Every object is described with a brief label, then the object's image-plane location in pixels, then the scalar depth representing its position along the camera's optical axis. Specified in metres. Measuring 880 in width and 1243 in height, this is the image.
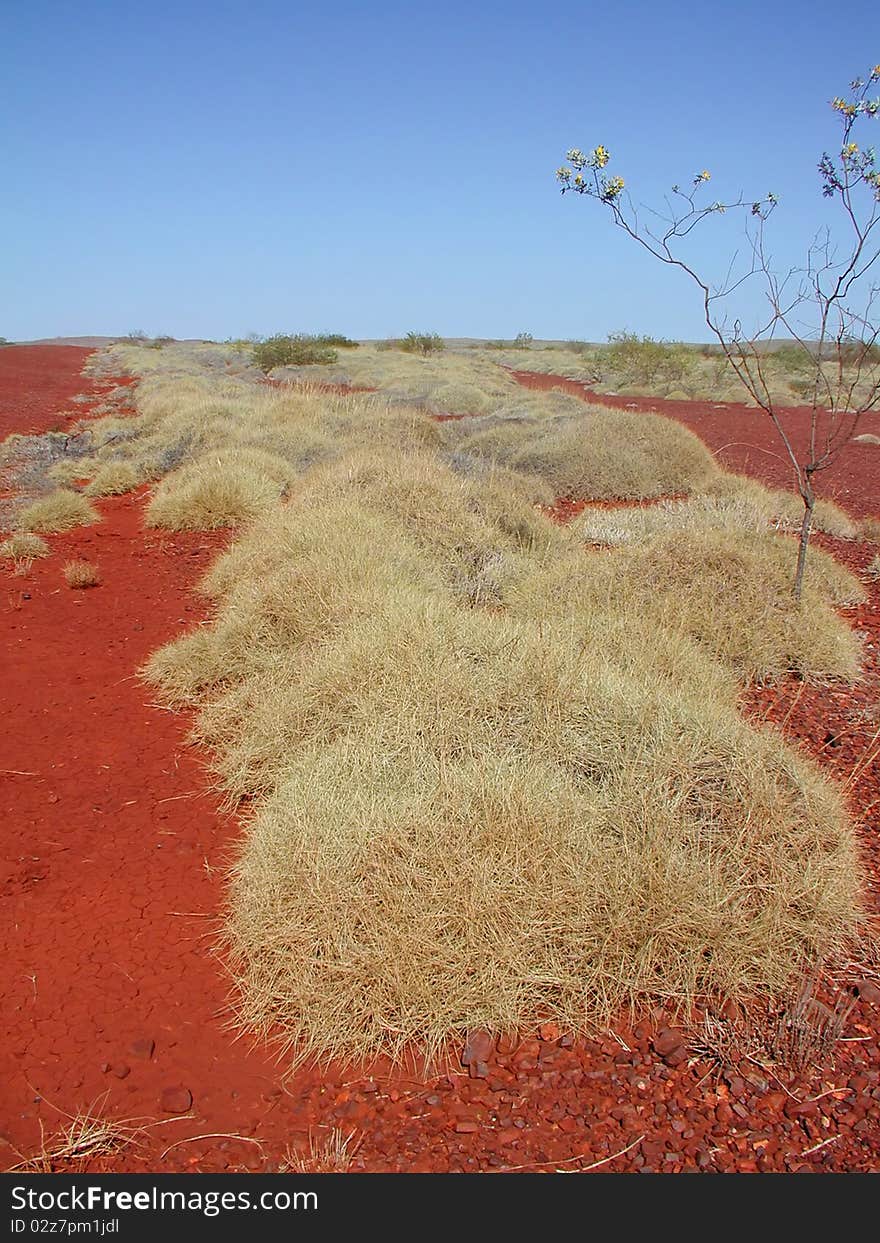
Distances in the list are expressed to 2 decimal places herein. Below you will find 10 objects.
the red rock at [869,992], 3.00
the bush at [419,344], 47.53
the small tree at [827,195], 5.82
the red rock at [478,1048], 2.82
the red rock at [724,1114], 2.53
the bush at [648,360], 33.00
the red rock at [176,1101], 2.67
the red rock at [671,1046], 2.77
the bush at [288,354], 34.84
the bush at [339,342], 46.90
